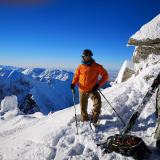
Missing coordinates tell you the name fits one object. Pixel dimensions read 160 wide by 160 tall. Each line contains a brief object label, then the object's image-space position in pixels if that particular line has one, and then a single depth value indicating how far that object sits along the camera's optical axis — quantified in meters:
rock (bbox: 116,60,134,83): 14.74
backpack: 2.24
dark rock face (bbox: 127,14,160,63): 8.67
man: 3.73
